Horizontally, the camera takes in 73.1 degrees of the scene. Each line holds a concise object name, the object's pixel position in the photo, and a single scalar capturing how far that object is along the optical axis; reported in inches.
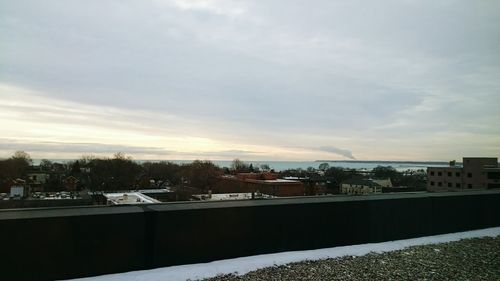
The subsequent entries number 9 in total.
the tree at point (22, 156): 2452.0
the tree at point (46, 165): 2882.4
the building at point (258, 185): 1882.6
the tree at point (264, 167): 4133.4
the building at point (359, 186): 2064.5
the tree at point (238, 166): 3587.6
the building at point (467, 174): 1690.5
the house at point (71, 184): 1897.1
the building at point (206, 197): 1386.6
